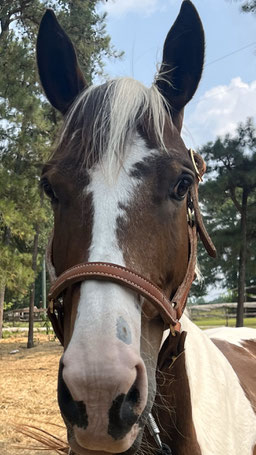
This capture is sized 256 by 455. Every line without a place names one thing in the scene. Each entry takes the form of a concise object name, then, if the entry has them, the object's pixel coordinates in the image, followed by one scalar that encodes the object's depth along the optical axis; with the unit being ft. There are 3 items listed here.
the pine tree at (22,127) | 27.12
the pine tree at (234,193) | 37.14
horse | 3.65
